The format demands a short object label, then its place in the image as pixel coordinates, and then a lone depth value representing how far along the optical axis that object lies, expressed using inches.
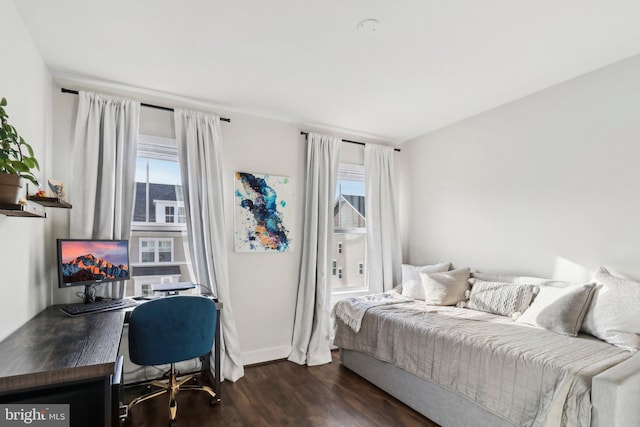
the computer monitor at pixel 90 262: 94.1
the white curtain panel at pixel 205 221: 122.1
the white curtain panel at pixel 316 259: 142.2
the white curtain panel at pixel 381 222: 162.9
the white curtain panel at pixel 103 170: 105.7
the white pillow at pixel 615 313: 84.1
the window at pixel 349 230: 165.2
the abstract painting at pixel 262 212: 135.9
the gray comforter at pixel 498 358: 69.7
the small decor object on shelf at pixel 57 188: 90.1
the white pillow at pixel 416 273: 141.7
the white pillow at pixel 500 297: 110.1
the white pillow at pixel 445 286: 128.7
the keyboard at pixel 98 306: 89.0
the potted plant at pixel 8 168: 57.0
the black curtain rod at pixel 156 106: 120.0
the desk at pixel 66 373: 50.2
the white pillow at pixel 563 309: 93.7
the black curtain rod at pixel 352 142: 162.1
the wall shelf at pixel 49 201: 81.0
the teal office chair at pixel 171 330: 89.6
